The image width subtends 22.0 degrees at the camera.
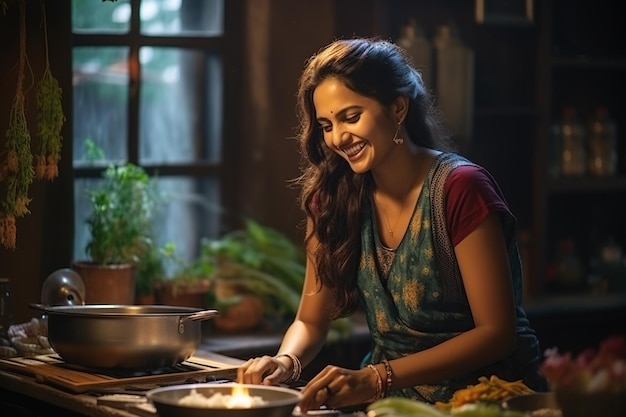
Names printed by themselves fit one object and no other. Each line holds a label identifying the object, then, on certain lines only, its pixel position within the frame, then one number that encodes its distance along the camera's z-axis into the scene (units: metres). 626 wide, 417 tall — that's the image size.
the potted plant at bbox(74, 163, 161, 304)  4.80
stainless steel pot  3.58
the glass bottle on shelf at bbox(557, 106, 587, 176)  6.69
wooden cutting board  3.50
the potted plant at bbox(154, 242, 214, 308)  5.32
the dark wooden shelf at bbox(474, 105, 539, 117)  6.34
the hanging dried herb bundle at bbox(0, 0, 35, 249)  3.99
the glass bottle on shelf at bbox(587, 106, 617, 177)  6.81
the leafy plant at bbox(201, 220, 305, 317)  5.59
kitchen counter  3.20
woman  3.64
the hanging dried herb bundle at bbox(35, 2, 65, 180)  4.05
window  5.57
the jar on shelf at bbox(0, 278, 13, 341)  4.24
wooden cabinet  6.47
